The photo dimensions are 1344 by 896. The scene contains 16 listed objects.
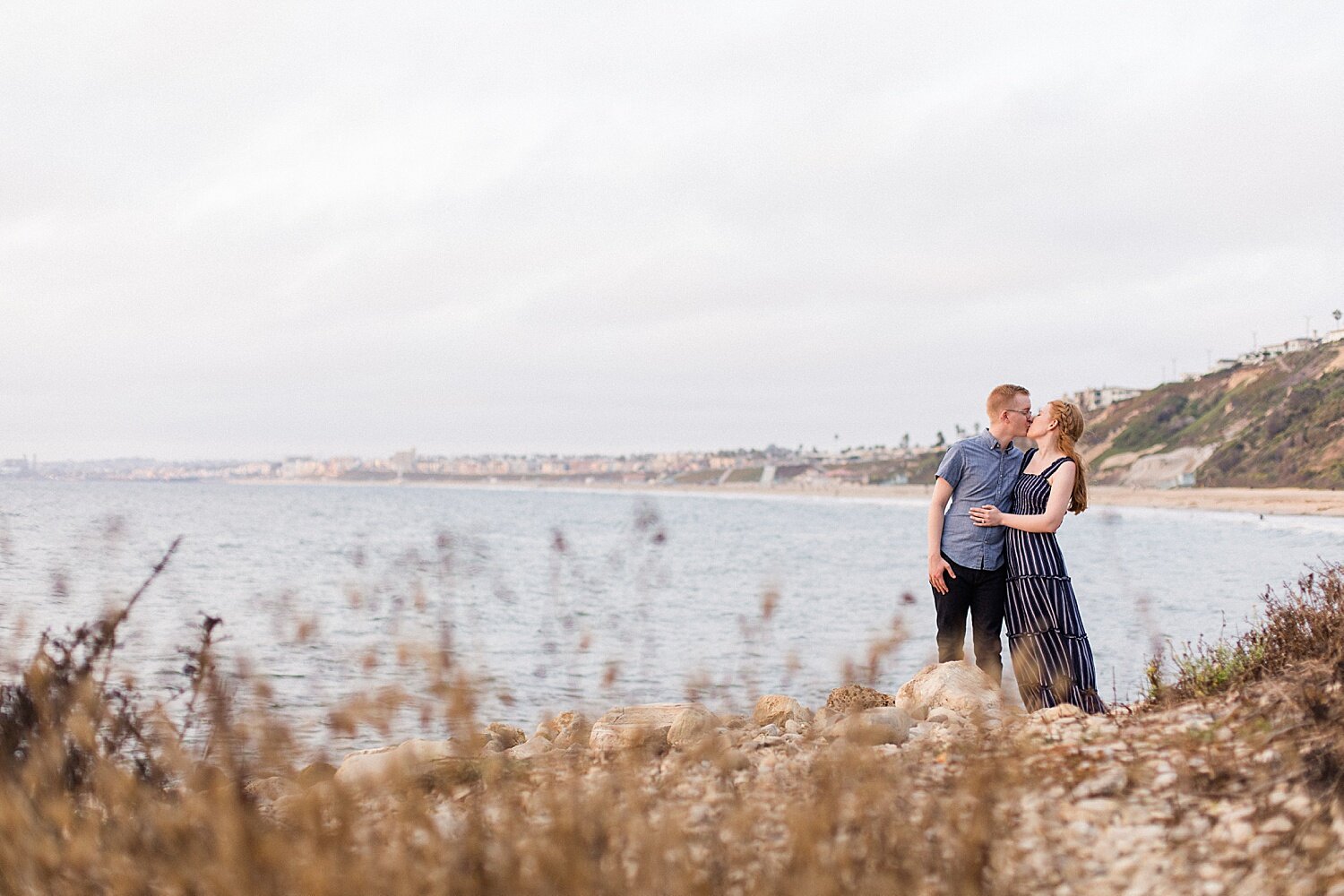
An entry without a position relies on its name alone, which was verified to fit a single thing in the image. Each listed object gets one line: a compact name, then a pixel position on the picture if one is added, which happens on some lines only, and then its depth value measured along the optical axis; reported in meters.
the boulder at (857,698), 7.54
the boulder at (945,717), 6.33
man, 6.70
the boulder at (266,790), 4.36
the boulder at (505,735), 6.84
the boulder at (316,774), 3.45
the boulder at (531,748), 5.54
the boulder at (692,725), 6.05
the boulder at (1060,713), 5.36
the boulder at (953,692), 6.88
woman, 6.23
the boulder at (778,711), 7.34
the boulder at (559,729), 5.40
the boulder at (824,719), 5.61
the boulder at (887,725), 4.87
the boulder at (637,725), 5.51
